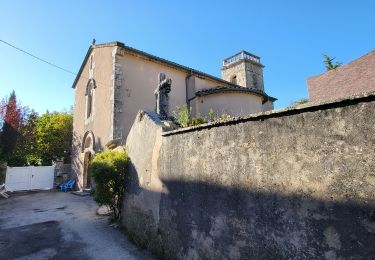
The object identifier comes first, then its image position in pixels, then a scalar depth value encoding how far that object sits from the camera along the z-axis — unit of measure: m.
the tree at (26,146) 20.19
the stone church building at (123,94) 12.84
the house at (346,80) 7.05
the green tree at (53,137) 21.92
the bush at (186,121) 6.29
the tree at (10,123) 19.92
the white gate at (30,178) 17.59
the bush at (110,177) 7.15
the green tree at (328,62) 19.95
